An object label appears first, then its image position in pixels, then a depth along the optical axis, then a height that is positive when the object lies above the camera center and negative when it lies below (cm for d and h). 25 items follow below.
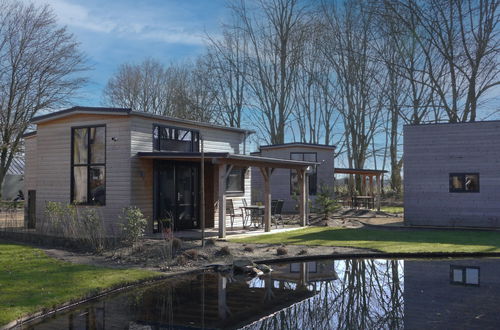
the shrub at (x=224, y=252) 1165 -156
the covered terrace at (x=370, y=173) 2676 +66
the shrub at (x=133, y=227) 1235 -104
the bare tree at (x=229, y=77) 3847 +836
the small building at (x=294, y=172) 2602 +74
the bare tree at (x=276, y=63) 3650 +931
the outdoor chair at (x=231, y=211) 1706 -91
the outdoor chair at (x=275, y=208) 1890 -90
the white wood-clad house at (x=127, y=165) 1425 +63
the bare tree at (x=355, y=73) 3388 +789
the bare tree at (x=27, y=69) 2373 +569
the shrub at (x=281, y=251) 1184 -158
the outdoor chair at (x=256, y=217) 1748 -113
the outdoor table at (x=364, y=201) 2777 -93
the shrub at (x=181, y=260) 1062 -161
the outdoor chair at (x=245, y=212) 1786 -100
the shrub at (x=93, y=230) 1233 -114
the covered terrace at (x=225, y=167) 1379 +59
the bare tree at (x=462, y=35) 2347 +734
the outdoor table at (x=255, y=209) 1692 -84
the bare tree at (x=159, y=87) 3762 +759
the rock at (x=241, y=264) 1023 -162
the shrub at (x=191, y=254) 1120 -155
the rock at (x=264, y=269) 1022 -172
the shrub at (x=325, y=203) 1953 -71
